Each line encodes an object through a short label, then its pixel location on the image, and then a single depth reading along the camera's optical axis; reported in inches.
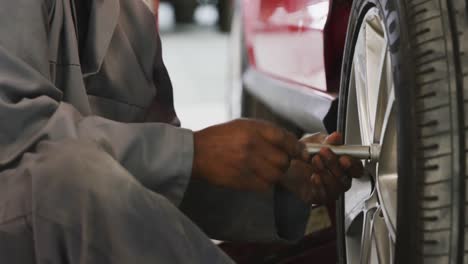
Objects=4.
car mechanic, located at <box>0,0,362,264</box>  40.3
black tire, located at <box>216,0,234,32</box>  374.4
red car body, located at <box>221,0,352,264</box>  57.7
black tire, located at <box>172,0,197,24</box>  425.8
